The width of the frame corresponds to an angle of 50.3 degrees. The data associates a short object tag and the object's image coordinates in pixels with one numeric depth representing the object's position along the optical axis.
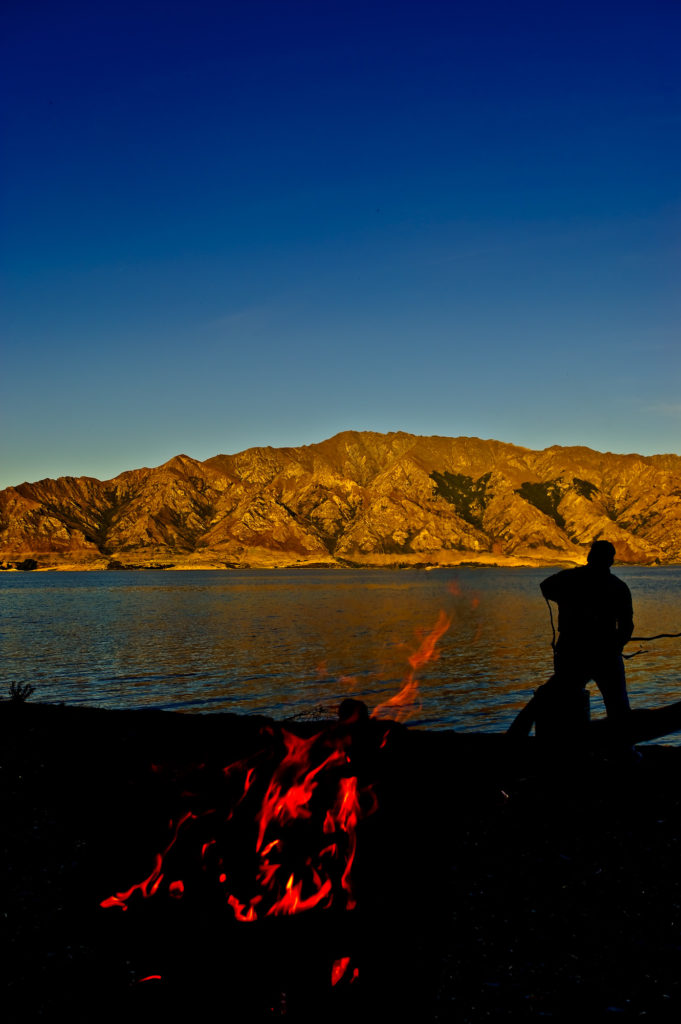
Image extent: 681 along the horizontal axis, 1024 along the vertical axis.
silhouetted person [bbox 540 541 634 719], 9.13
